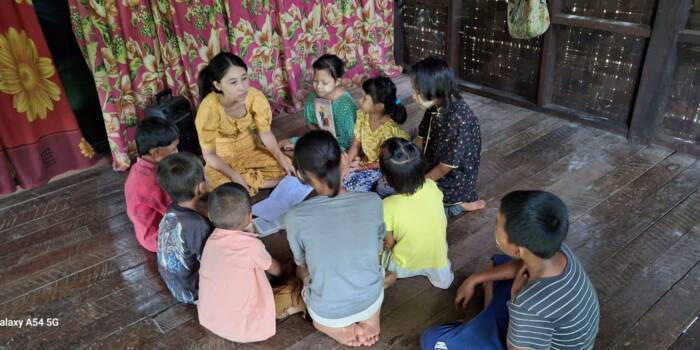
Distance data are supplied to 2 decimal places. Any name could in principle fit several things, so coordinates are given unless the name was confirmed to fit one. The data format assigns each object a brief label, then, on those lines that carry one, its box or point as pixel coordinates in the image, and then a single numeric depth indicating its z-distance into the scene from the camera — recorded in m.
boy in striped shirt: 1.20
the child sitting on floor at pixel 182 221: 1.68
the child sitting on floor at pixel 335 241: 1.47
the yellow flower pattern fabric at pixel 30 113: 2.51
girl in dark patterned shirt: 2.04
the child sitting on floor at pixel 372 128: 2.45
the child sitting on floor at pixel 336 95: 2.63
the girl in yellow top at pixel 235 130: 2.33
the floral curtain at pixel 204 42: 2.74
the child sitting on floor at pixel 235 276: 1.53
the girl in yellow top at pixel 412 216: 1.70
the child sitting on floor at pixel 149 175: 2.00
